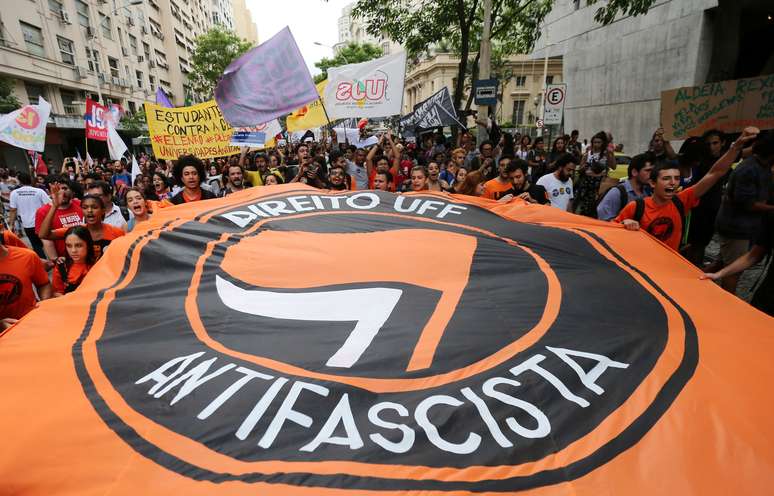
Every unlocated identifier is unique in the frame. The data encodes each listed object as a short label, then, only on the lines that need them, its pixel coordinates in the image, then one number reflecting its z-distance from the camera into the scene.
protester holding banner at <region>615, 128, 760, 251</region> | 3.48
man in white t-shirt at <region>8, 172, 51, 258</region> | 7.23
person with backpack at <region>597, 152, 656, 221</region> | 4.17
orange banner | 1.44
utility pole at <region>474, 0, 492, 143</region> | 10.79
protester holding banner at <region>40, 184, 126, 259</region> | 3.83
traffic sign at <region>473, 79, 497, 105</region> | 10.52
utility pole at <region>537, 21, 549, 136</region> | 20.64
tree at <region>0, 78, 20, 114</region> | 18.30
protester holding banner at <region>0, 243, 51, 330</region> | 3.03
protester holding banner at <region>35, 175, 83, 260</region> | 4.88
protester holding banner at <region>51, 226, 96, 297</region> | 3.51
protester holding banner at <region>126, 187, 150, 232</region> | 4.29
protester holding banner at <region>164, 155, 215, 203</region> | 4.82
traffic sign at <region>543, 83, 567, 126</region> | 9.77
